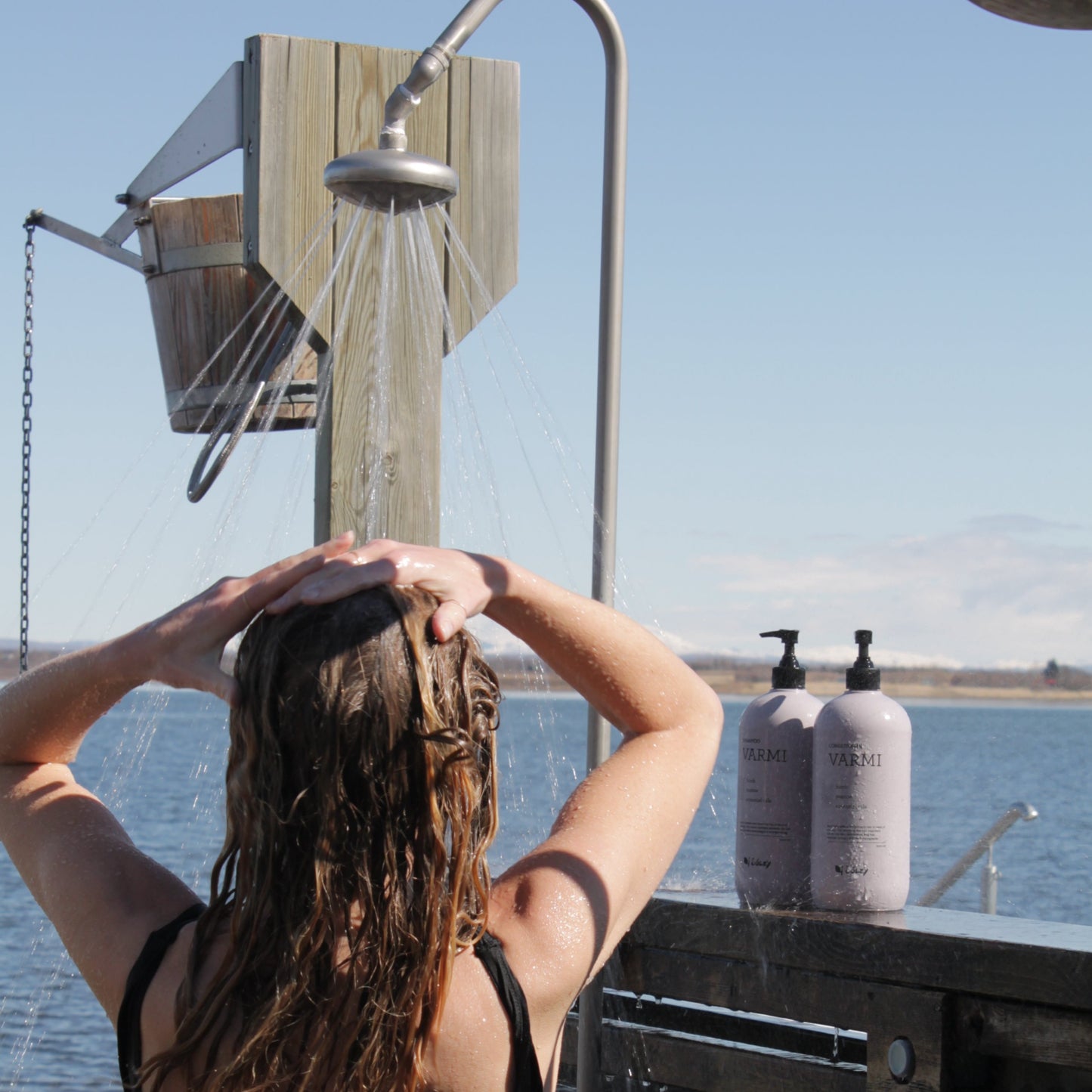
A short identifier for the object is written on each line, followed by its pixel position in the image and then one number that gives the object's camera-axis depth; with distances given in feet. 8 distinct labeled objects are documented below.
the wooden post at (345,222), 10.48
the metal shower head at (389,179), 9.74
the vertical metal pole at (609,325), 10.15
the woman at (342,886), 7.84
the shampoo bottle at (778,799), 9.75
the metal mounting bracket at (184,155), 10.63
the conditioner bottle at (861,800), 9.55
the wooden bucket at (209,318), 10.99
